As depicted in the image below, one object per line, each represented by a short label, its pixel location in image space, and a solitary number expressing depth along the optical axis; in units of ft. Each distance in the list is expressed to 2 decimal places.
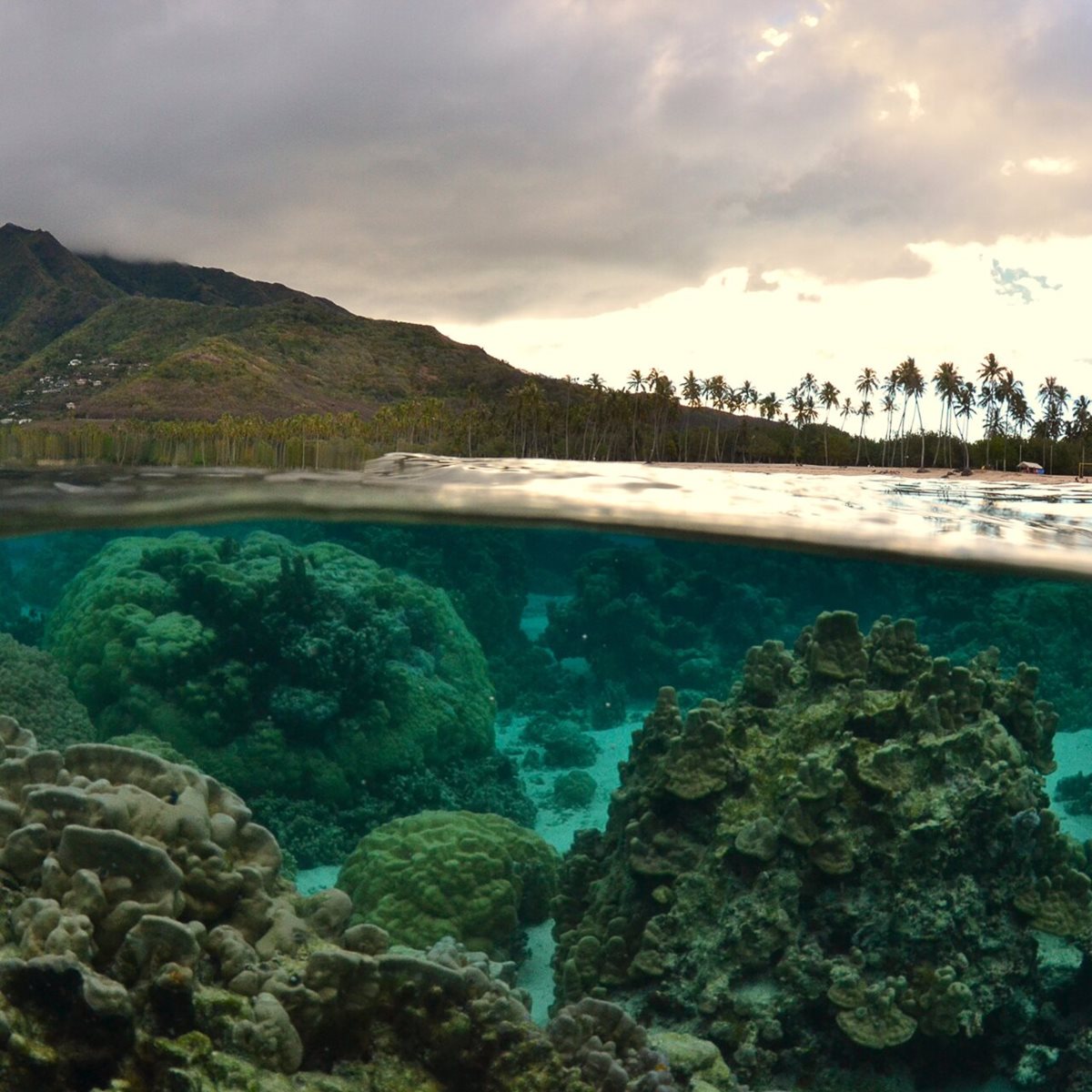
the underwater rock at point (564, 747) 51.44
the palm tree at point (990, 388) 123.54
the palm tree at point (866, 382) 176.20
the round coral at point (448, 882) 29.25
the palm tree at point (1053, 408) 116.67
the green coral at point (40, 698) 36.91
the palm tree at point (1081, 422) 122.61
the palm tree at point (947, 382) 118.97
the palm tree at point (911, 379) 129.08
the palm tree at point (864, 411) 149.07
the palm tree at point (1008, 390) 131.25
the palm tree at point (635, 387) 153.38
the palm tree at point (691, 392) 180.32
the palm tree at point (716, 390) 195.83
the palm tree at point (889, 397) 110.31
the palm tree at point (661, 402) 158.71
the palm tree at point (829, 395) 196.08
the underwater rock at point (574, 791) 46.09
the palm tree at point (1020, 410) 124.67
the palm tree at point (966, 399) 119.55
